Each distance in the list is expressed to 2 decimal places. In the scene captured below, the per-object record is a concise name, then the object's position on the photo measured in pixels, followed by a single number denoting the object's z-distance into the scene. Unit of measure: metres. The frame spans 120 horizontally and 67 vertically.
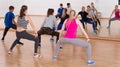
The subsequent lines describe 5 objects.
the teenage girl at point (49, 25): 7.83
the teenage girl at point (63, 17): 9.32
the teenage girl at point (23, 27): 7.14
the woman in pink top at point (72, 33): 6.40
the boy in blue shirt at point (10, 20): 9.45
